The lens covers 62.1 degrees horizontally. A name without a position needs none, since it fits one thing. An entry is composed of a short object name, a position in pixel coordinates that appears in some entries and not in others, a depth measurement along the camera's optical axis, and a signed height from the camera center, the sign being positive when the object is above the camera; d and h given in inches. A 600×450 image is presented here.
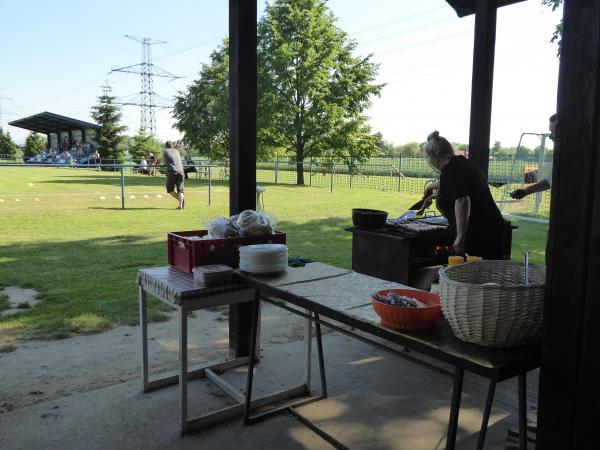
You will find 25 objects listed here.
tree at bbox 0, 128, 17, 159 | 2364.7 +113.4
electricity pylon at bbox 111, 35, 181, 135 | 2239.2 +356.3
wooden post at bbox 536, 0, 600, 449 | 53.6 -8.0
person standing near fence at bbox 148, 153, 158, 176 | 1211.2 +1.0
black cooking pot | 162.7 -14.1
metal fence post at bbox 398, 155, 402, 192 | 799.8 +13.8
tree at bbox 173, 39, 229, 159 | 1112.8 +140.1
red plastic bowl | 69.3 -19.6
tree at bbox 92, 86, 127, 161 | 1785.2 +151.0
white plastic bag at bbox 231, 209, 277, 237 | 122.6 -12.5
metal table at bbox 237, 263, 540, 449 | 61.2 -22.2
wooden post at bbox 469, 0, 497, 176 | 173.8 +33.9
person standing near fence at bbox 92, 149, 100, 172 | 1520.4 +37.9
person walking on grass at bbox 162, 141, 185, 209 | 462.3 +2.5
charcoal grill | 152.3 -23.4
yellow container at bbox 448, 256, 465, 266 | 102.9 -17.1
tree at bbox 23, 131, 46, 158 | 2312.5 +112.9
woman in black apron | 140.5 -7.6
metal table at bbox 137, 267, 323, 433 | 104.3 -36.1
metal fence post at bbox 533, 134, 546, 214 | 394.3 +8.0
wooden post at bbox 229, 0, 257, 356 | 131.4 +13.7
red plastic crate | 115.3 -18.1
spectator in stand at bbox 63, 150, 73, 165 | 1641.0 +42.9
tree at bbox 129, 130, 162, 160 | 1813.5 +93.3
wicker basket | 61.1 -16.7
